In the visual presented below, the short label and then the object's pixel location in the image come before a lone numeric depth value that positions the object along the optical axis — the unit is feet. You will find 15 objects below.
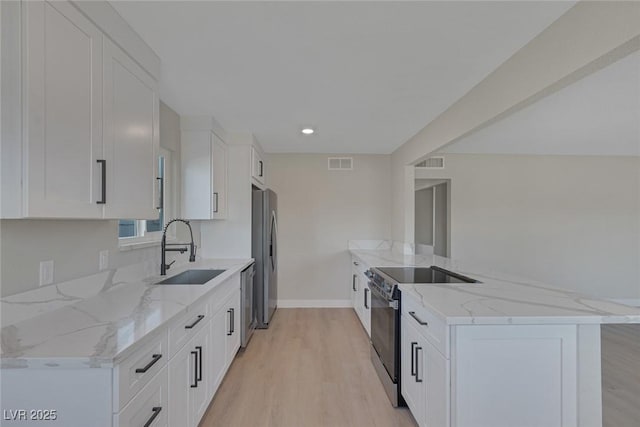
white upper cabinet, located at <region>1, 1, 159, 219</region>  3.60
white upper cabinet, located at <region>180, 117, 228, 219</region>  10.26
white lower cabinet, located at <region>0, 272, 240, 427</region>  3.53
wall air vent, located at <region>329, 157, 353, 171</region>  16.55
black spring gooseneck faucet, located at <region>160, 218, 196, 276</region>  8.23
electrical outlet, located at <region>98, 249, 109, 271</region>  6.21
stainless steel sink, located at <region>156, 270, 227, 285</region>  8.58
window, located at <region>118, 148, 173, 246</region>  7.92
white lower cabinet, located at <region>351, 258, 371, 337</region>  11.76
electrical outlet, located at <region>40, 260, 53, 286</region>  4.79
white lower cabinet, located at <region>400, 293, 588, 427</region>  5.02
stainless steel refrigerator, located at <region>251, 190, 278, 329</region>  13.02
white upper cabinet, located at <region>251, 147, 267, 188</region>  12.89
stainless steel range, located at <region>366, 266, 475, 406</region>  7.66
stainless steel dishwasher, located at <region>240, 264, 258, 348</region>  10.80
